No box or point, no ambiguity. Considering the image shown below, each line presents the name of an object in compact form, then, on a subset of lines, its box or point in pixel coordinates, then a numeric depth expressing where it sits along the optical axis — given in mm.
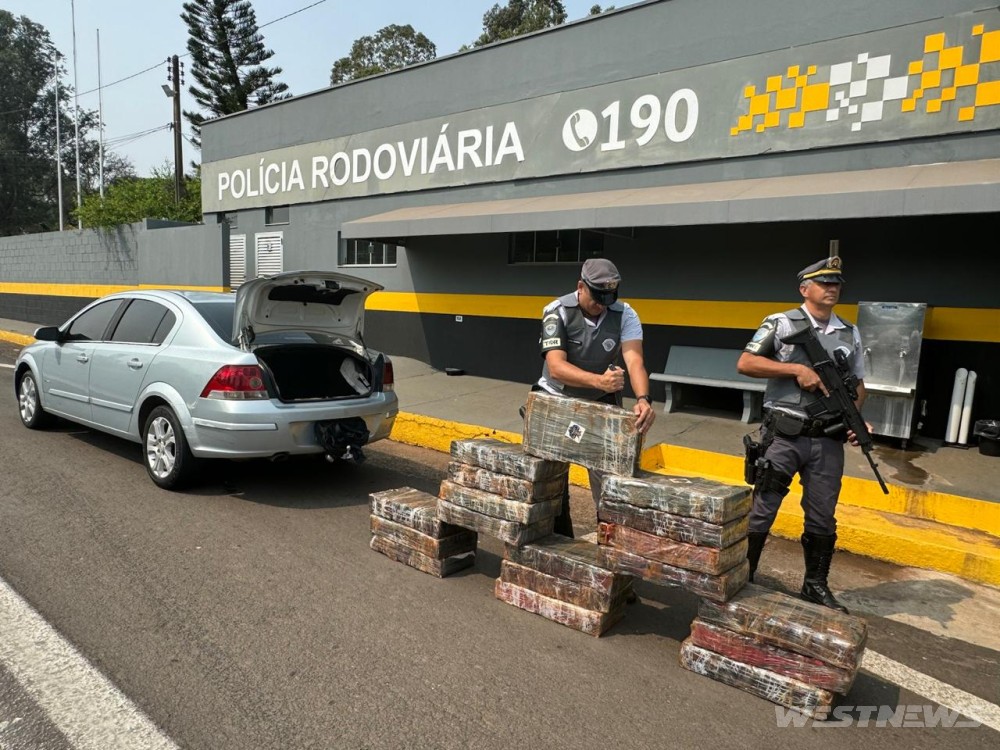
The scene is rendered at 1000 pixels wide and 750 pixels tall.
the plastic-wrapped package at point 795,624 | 2531
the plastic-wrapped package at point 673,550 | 2775
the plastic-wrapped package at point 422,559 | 3760
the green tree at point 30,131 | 43438
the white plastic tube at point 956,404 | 6629
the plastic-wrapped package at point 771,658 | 2559
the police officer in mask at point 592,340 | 3391
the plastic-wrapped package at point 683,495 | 2771
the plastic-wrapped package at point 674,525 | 2771
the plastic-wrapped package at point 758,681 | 2592
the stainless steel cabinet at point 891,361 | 6441
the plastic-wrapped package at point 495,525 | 3361
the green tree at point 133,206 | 18578
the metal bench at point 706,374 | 7703
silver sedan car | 4770
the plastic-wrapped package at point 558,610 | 3166
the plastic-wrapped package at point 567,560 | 3152
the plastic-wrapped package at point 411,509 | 3773
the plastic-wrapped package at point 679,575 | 2785
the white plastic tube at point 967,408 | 6594
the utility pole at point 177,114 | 24500
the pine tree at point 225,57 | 31844
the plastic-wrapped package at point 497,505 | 3347
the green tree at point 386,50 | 44531
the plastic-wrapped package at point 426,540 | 3752
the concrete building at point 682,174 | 6773
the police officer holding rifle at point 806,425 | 3453
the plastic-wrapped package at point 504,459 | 3379
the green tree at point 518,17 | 39688
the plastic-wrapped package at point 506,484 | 3369
